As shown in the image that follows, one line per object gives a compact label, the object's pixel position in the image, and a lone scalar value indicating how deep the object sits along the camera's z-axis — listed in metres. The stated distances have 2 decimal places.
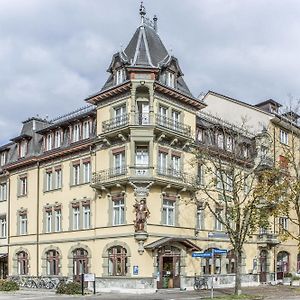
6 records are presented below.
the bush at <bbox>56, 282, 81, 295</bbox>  27.84
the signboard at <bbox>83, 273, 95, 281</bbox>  27.47
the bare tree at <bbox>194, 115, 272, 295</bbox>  25.99
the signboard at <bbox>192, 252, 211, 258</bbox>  24.80
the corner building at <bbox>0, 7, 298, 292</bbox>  29.71
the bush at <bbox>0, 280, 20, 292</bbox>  30.57
